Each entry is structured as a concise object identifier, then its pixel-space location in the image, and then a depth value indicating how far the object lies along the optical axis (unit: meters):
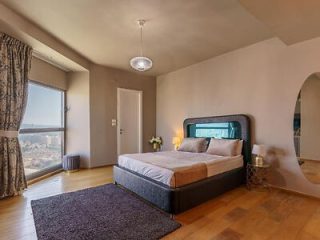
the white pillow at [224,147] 3.71
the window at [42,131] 4.04
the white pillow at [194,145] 4.31
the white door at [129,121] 5.70
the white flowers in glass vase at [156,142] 5.98
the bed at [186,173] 2.55
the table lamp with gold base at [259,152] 3.41
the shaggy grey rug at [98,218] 2.06
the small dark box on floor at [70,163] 4.71
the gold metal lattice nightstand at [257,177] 3.57
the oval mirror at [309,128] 3.11
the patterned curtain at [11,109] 3.00
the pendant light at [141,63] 3.07
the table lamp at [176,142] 5.20
